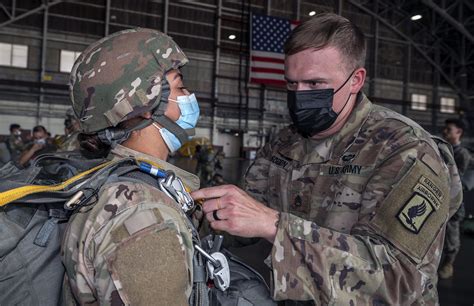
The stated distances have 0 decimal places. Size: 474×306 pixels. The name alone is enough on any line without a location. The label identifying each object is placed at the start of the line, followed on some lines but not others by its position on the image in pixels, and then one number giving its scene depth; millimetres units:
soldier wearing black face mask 1224
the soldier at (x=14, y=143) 7679
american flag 18734
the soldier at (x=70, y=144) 3912
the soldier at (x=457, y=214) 4473
